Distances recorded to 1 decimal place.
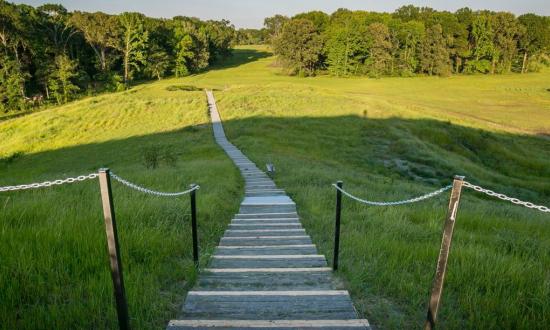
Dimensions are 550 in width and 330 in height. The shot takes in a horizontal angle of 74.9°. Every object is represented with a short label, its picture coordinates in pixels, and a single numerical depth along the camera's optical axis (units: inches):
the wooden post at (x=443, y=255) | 122.0
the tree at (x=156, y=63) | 3252.0
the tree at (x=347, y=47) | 3550.7
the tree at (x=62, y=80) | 2432.3
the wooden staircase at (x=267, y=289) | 139.6
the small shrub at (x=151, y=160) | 814.5
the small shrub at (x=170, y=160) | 824.4
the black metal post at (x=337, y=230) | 200.1
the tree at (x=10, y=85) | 2191.2
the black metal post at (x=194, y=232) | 206.2
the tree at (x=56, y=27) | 2755.9
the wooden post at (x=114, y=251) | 118.3
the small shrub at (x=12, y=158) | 1203.2
